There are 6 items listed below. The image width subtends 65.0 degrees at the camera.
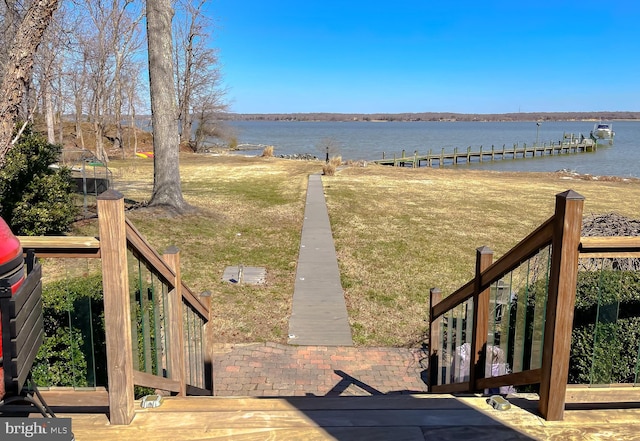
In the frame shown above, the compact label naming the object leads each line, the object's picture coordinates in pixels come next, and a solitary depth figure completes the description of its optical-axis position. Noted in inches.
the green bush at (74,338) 116.8
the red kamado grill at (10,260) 81.5
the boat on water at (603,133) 3036.4
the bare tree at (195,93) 1686.8
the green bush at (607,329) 119.2
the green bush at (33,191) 305.9
